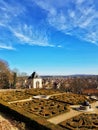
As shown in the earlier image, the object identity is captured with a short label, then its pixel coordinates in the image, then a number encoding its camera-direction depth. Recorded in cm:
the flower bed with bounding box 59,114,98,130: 791
